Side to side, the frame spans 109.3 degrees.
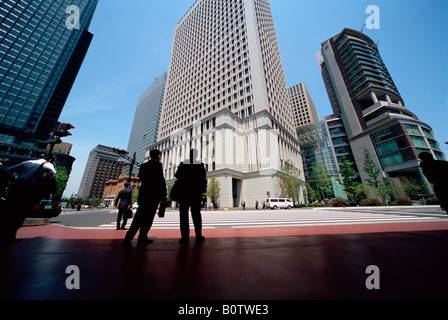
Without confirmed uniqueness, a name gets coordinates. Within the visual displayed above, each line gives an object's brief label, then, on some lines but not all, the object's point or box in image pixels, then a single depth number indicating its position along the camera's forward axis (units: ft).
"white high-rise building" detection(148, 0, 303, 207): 95.25
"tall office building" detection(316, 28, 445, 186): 109.38
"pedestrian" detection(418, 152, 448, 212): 10.99
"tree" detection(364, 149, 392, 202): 94.92
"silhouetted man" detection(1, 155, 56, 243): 8.89
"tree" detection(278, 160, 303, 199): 90.79
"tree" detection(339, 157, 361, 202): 95.91
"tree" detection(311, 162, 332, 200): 99.63
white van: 76.95
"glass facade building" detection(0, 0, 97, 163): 156.35
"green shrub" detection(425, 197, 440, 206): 64.74
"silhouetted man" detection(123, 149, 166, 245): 8.59
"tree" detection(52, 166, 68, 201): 114.57
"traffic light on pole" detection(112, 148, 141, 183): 40.51
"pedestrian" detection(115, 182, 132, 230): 16.30
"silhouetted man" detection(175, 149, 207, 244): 8.72
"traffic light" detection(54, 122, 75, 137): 20.23
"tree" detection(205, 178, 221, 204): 89.92
